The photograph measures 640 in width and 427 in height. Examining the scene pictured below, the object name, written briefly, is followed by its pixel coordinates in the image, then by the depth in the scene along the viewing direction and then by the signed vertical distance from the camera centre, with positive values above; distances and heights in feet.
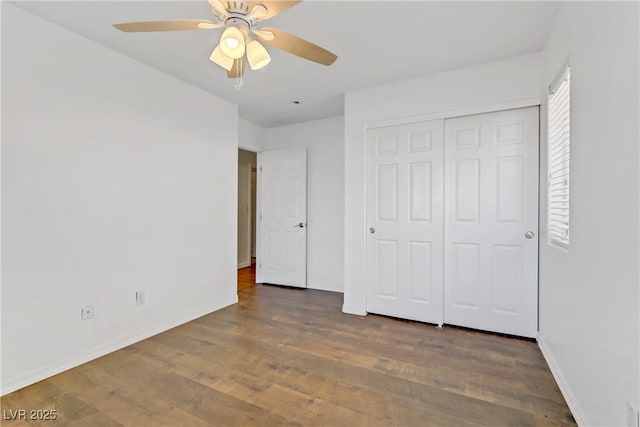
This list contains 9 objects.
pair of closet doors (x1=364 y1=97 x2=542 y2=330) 8.54 +3.03
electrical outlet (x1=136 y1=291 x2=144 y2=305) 8.83 -2.62
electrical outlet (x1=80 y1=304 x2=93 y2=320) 7.54 -2.62
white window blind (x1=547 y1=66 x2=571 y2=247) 6.49 +1.24
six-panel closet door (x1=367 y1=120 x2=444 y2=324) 9.80 -0.35
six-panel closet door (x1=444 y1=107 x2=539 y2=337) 8.64 -0.31
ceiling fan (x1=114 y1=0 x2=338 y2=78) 4.90 +3.13
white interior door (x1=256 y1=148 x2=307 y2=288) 14.74 -0.37
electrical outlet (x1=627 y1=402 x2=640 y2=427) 3.51 -2.46
